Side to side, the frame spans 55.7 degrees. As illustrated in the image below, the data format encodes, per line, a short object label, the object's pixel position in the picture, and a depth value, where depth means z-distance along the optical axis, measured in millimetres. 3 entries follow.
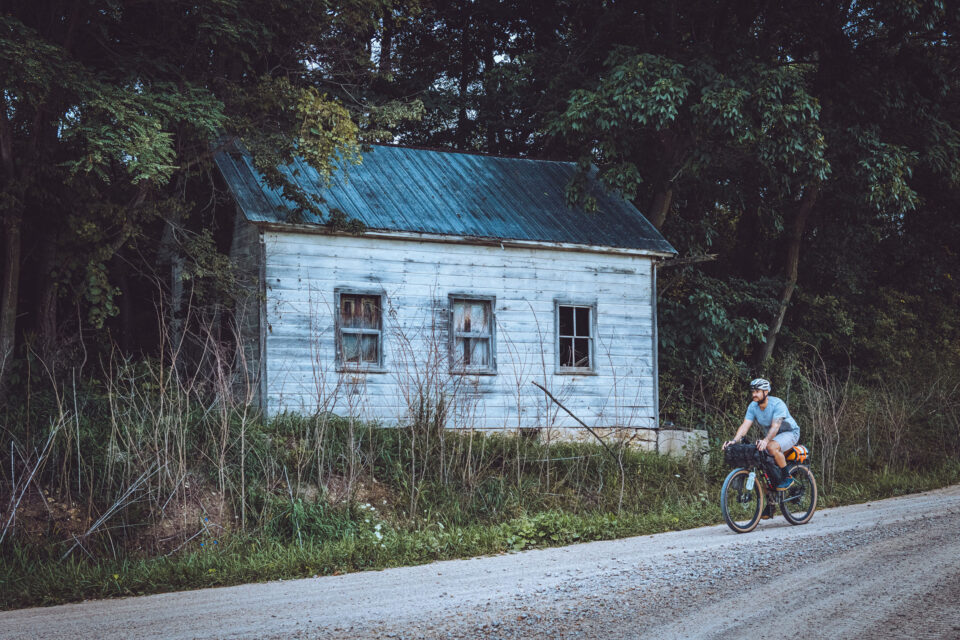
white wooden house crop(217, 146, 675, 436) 14781
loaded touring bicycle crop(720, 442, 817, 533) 10734
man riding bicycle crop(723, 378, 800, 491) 10906
